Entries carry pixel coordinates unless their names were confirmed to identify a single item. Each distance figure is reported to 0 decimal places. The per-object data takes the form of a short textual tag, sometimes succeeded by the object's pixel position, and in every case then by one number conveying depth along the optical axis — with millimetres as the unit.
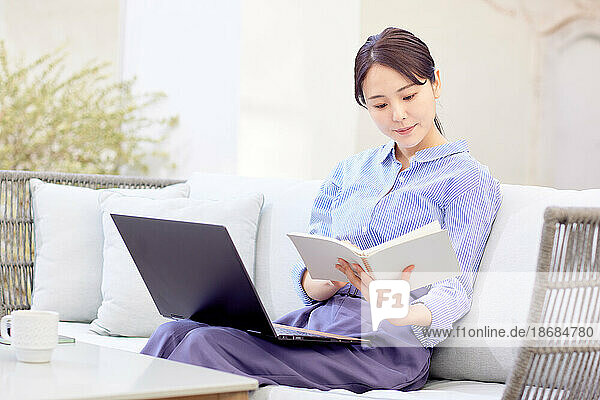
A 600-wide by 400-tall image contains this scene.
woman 3620
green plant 5439
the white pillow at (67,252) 4391
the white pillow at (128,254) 4238
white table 3154
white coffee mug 3365
